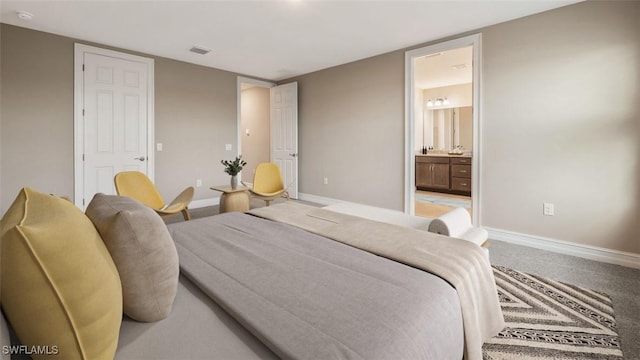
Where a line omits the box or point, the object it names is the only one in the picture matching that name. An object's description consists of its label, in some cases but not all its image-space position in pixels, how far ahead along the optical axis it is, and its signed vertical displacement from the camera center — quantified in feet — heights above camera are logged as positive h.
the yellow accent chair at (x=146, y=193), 10.76 -0.68
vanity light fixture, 24.34 +6.30
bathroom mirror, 23.65 +4.05
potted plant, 13.20 +0.20
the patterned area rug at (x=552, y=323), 5.22 -2.98
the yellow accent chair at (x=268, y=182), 14.50 -0.34
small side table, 12.84 -1.04
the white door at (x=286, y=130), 19.43 +3.09
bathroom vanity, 21.40 +0.20
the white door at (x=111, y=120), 13.34 +2.64
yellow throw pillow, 1.98 -0.83
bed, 2.51 -1.37
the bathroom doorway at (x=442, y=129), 12.44 +3.47
